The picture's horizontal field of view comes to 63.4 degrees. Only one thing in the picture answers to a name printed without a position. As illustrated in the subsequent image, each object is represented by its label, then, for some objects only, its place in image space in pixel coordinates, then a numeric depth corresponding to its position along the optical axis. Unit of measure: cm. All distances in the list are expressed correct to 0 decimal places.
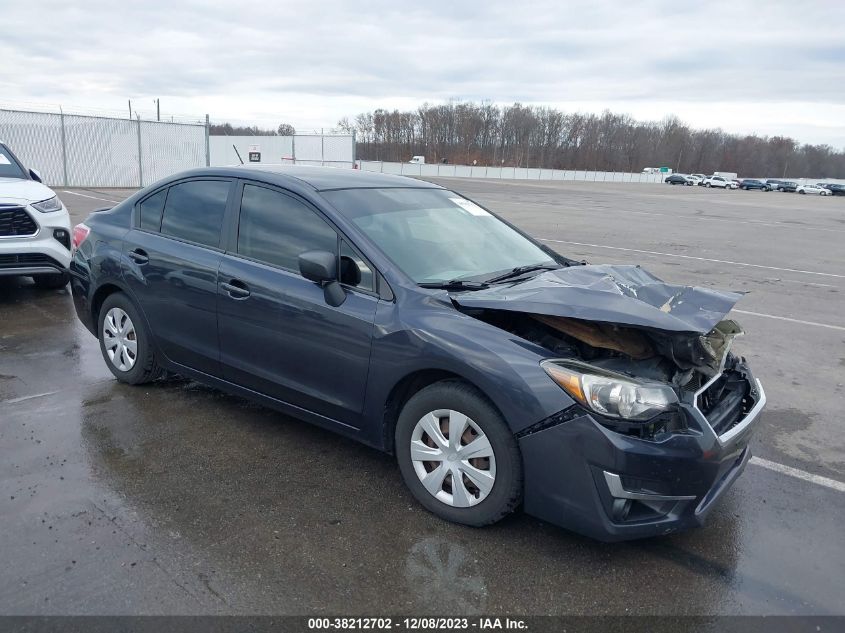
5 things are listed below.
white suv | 739
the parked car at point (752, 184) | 7744
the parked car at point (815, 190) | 7238
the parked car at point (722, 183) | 8044
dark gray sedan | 296
